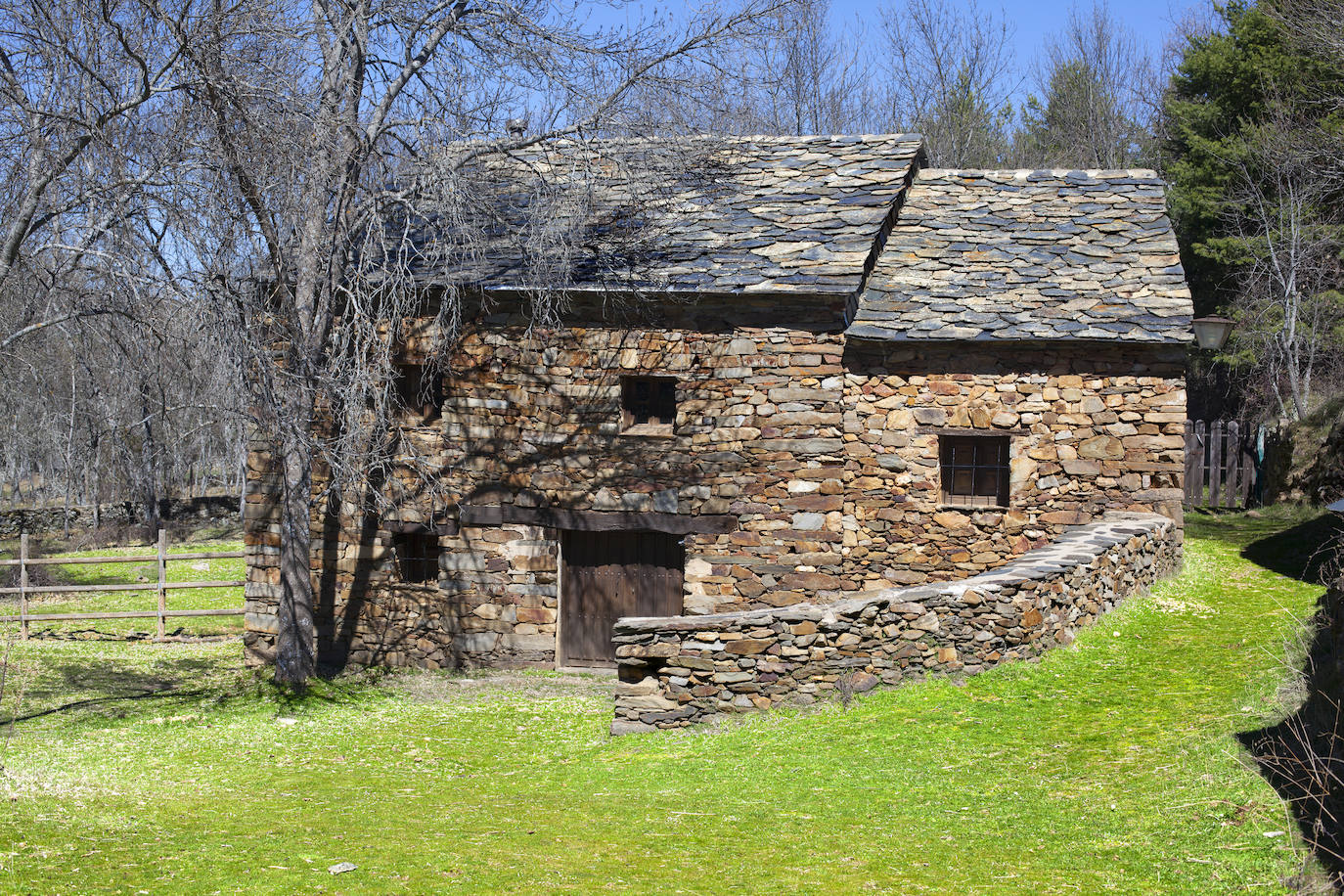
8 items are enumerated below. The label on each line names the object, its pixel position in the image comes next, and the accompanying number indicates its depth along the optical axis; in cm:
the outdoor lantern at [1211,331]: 1353
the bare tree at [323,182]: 1077
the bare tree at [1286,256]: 2350
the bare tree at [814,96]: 3053
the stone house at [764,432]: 1289
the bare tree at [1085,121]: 3334
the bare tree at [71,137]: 948
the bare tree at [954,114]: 3159
